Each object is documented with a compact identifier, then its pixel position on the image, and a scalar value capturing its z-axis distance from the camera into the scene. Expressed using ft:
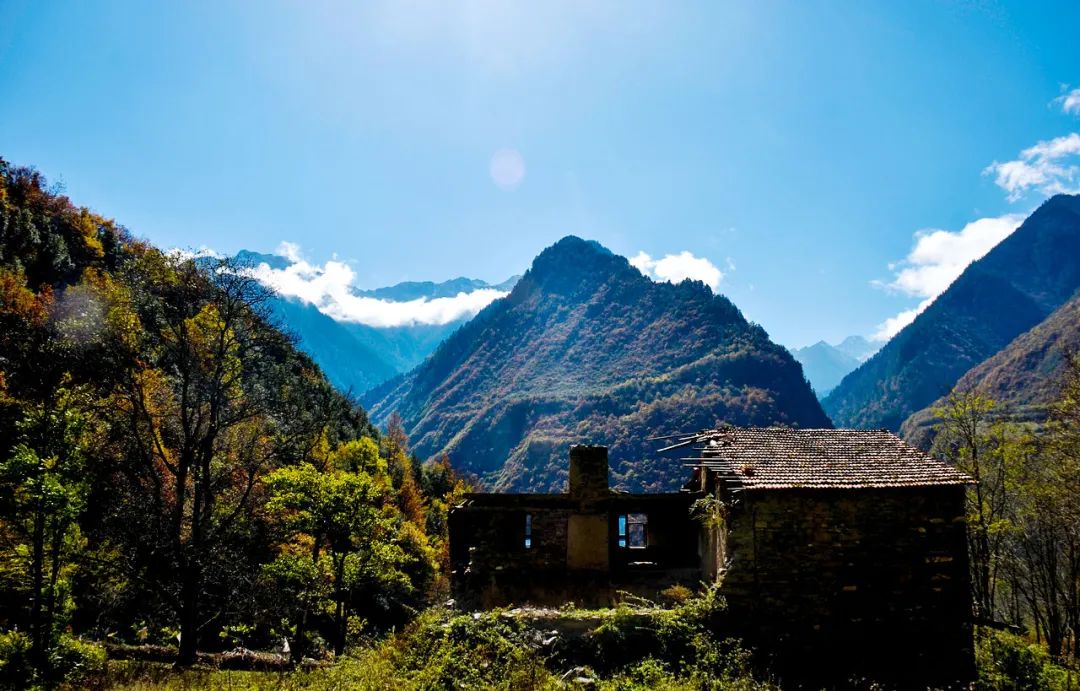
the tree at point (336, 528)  50.75
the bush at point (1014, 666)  37.86
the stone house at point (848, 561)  39.93
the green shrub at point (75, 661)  35.06
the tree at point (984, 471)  63.05
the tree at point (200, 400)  45.73
